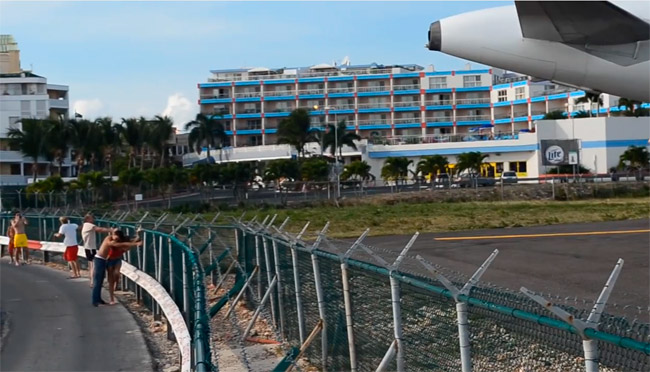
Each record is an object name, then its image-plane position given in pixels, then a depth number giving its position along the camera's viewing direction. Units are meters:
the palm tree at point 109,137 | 87.19
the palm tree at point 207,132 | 100.62
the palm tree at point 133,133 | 90.38
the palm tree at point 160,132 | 92.31
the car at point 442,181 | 70.16
